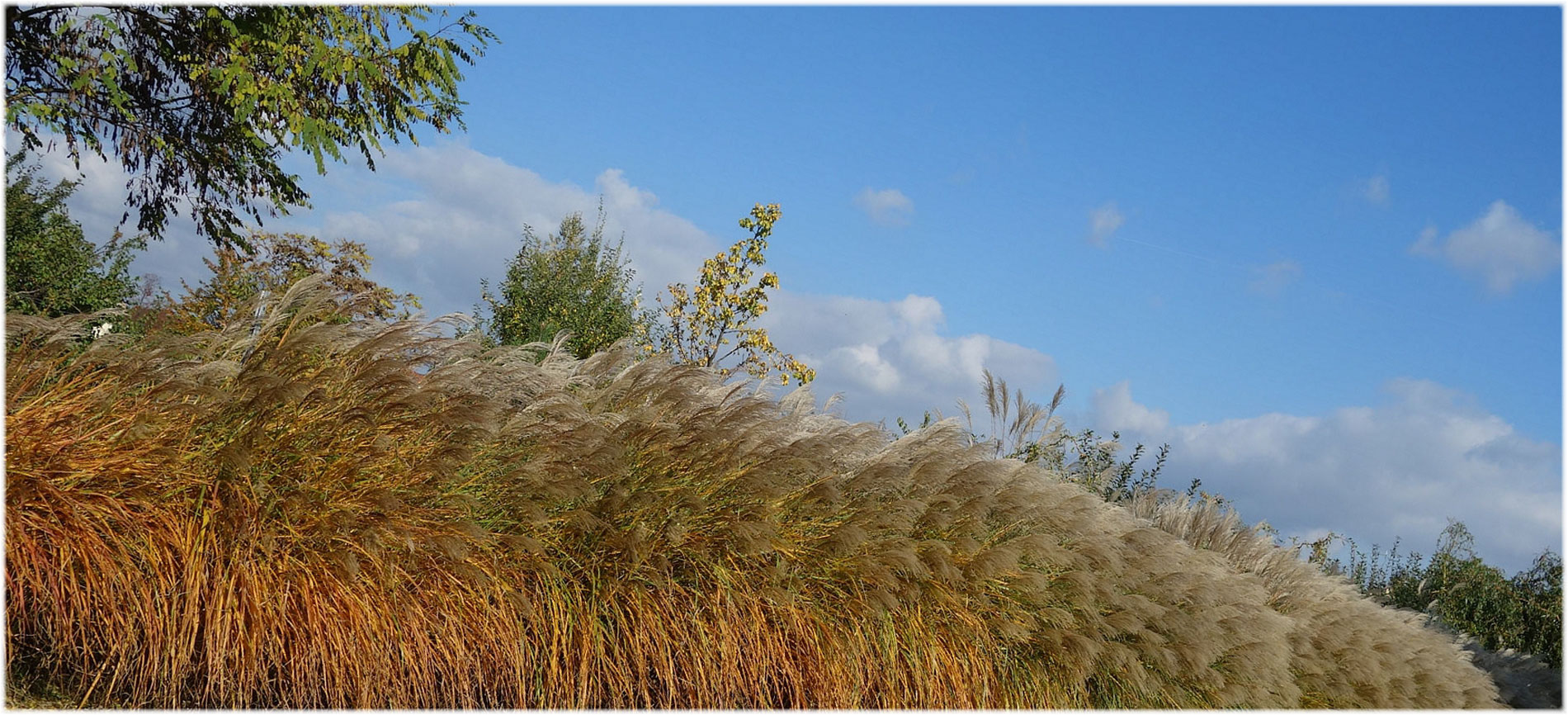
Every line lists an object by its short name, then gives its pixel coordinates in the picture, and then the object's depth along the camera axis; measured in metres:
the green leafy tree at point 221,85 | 8.52
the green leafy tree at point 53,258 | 12.64
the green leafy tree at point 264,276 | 10.85
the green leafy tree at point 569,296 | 13.08
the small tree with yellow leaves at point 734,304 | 11.44
